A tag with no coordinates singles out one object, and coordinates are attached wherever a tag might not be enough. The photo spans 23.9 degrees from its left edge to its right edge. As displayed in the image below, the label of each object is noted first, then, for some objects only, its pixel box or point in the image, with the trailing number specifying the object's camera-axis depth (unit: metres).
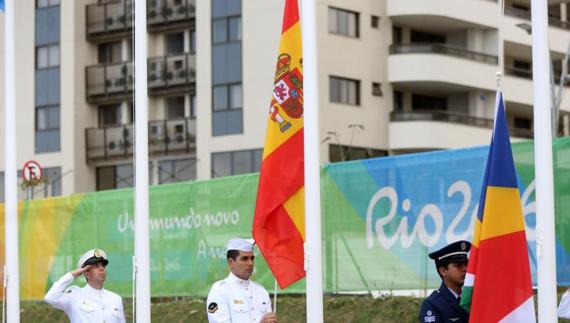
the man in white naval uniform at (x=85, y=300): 12.41
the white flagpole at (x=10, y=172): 15.97
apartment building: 47.41
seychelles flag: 9.50
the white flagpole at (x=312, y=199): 10.91
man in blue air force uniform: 8.91
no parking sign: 33.34
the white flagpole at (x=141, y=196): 13.64
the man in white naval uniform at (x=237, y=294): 10.92
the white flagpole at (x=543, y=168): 9.40
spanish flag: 11.47
